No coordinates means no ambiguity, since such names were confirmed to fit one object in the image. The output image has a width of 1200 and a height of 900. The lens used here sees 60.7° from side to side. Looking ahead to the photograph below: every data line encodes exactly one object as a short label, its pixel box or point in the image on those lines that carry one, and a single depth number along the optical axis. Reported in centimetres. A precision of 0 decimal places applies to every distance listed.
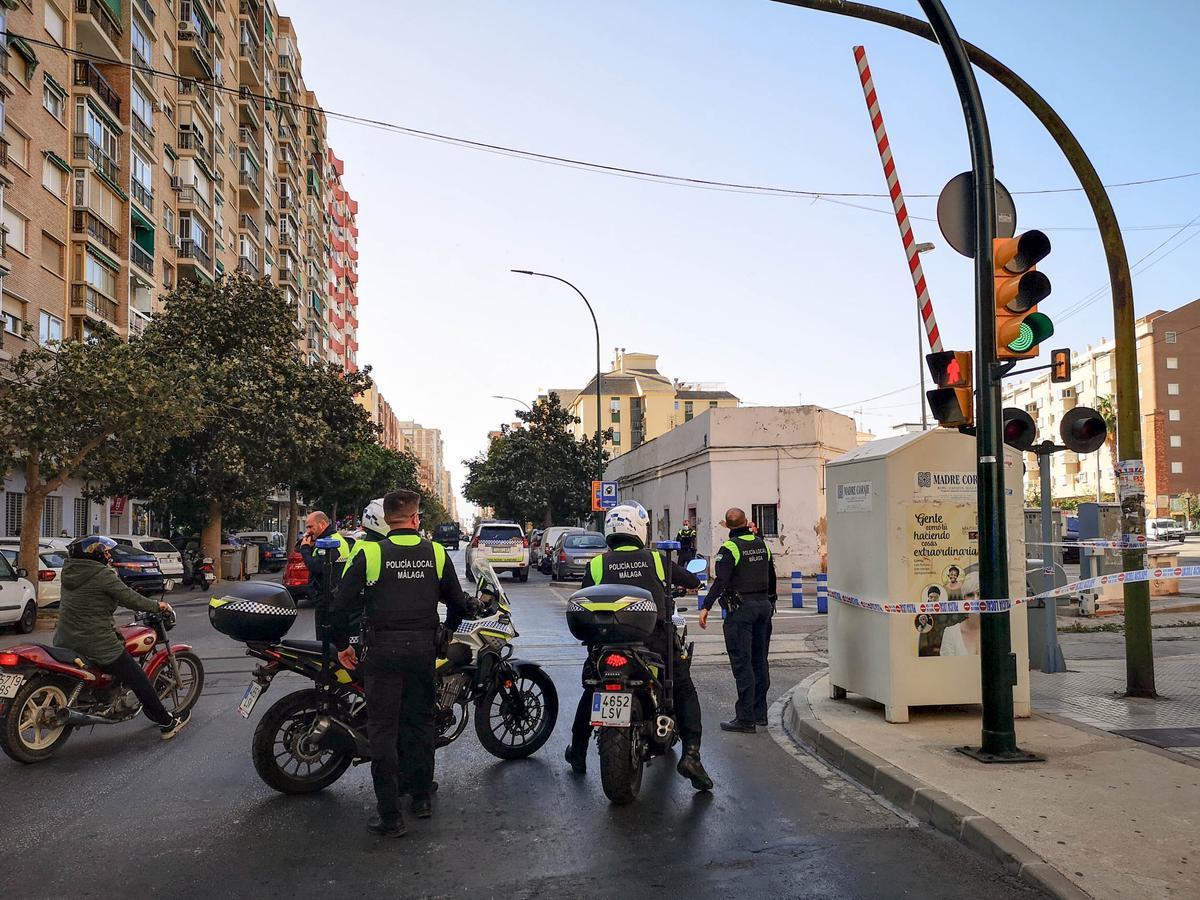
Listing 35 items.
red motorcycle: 675
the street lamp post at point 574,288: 3394
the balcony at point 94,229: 3384
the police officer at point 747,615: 809
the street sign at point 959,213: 696
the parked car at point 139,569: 2267
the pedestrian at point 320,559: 622
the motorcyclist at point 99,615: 726
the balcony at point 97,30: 3481
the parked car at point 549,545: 3344
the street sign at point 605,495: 3275
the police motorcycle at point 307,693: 582
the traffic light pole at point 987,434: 652
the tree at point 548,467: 5325
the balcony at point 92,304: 3384
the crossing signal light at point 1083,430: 820
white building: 3141
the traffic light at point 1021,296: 657
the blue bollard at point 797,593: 2011
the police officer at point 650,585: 613
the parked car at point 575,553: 2859
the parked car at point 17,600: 1573
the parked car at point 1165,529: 5522
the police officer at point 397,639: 521
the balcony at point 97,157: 3412
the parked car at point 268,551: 3909
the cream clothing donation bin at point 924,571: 775
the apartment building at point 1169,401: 8462
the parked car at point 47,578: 1911
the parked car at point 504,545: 3138
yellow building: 12112
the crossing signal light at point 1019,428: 744
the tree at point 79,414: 1952
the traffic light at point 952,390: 674
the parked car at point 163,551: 2544
